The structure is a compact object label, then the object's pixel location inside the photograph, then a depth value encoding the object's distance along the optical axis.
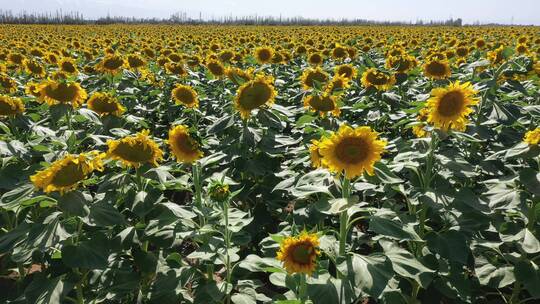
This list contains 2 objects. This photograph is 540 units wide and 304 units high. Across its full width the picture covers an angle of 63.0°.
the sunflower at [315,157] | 2.75
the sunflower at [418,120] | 3.42
